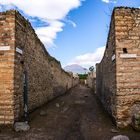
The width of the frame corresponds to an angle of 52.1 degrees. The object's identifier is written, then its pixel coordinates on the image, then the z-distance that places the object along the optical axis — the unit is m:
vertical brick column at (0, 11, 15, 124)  4.87
